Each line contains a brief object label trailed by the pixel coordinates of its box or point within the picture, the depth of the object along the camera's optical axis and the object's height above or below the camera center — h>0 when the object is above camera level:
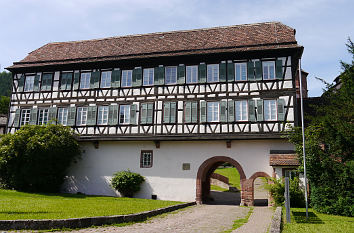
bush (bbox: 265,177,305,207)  16.67 -0.34
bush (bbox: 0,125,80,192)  21.69 +1.35
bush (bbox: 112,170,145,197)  21.47 -0.08
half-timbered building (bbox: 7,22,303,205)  20.34 +4.69
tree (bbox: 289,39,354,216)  14.80 +1.42
